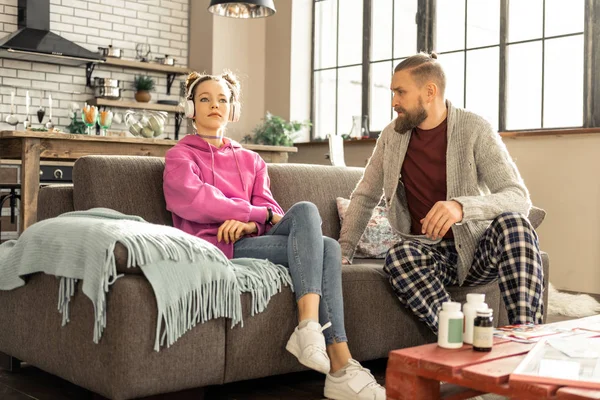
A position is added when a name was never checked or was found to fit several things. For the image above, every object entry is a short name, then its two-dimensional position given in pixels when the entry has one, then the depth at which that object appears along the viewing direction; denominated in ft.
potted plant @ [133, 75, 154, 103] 23.67
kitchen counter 13.48
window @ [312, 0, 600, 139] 16.80
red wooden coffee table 4.70
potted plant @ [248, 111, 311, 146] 21.53
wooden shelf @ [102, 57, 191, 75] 23.04
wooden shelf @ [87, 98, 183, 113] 22.74
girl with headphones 7.27
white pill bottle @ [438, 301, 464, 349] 5.60
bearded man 7.71
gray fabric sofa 6.50
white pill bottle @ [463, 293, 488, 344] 5.69
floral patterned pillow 10.42
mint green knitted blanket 6.52
